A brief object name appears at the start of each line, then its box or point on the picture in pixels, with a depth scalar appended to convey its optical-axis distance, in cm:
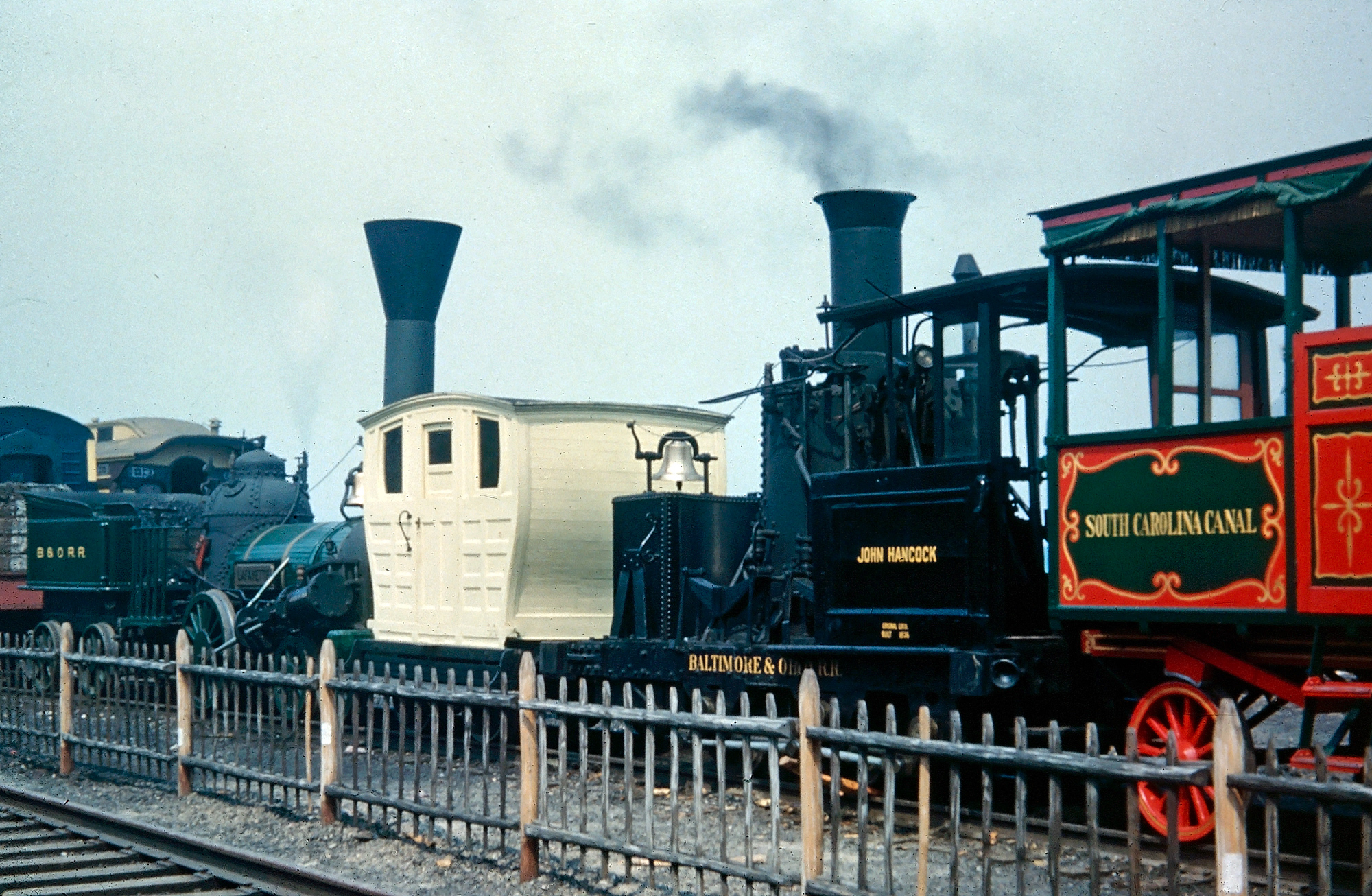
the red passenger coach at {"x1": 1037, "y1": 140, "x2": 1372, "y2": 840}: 724
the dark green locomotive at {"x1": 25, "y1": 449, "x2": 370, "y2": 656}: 1545
